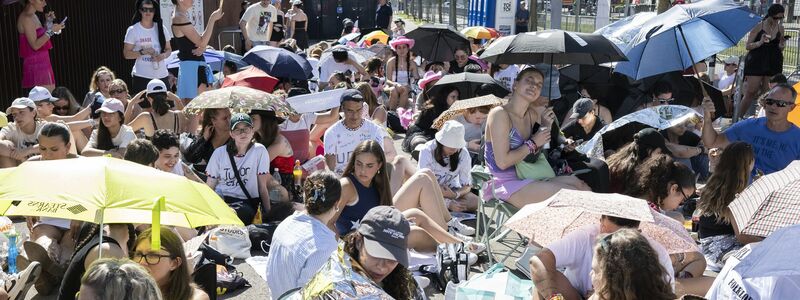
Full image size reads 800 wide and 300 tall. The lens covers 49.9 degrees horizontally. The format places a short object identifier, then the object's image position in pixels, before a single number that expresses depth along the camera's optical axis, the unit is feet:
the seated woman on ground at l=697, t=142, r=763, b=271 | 21.35
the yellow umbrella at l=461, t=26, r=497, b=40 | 62.82
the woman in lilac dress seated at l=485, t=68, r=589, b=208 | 21.18
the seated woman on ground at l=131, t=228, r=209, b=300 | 13.02
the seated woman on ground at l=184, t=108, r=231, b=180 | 26.43
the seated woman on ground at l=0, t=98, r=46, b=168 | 25.40
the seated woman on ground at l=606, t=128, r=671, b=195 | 22.71
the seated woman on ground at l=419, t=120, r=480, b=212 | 25.88
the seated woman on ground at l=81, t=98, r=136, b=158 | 25.55
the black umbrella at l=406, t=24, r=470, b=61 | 50.29
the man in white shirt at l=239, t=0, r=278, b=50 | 56.24
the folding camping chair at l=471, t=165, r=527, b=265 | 21.74
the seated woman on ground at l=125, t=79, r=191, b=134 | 29.55
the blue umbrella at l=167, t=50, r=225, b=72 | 40.27
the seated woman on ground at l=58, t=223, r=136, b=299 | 14.71
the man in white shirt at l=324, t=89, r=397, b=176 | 26.99
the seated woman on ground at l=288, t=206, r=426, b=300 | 12.16
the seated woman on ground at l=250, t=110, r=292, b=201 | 27.22
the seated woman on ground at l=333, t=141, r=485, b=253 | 21.42
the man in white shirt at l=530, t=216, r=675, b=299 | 14.52
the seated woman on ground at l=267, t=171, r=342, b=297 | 15.10
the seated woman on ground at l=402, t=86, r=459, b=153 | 34.30
